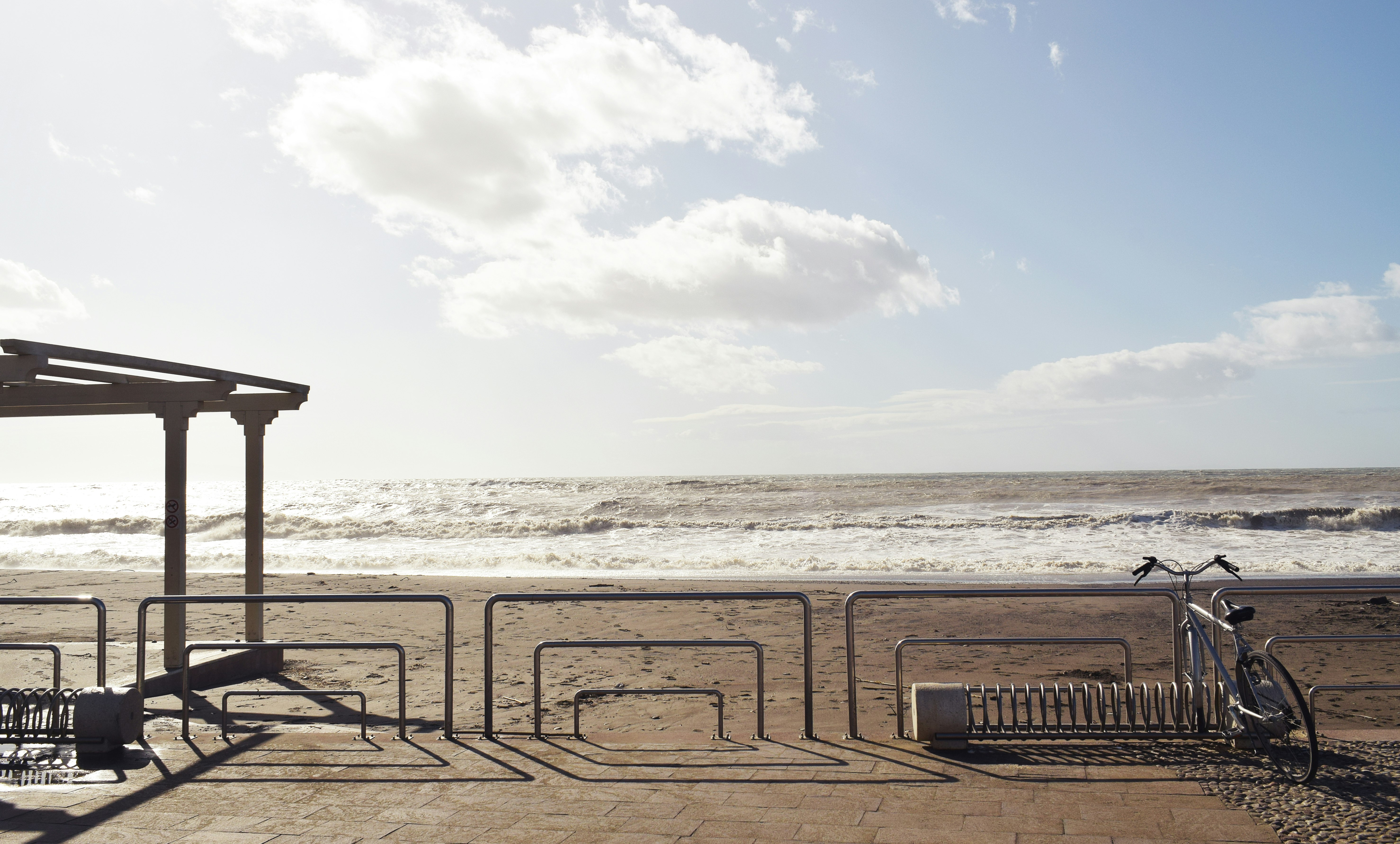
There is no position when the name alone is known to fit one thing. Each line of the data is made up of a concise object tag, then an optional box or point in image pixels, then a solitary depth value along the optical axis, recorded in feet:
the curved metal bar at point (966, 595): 16.87
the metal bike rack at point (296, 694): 16.75
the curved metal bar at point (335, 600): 17.11
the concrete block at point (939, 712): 16.44
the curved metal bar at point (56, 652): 18.37
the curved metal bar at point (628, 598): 17.22
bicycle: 14.34
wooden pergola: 23.45
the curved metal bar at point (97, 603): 18.56
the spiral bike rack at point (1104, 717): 16.66
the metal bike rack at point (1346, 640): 16.94
